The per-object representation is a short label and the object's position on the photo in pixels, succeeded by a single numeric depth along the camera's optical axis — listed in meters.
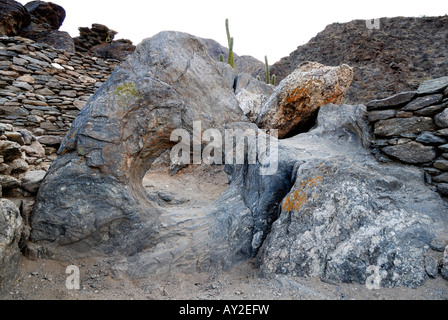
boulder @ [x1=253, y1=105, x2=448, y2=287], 2.35
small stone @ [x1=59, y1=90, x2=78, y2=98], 7.45
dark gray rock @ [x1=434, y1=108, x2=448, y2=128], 3.00
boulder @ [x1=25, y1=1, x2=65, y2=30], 10.81
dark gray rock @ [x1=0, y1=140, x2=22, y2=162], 3.02
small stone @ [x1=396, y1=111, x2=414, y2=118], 3.39
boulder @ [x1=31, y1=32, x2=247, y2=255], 2.96
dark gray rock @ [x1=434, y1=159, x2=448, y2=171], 2.94
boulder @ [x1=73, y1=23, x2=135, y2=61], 10.30
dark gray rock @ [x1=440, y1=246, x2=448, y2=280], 2.15
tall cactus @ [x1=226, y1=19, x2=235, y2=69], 12.68
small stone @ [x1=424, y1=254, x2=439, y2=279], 2.19
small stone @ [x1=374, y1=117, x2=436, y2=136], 3.23
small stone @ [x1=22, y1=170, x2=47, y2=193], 3.03
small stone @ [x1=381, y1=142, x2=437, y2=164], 3.12
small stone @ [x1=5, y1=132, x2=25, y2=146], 3.38
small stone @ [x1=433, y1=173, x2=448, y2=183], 2.93
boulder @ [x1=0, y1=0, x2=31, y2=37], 7.79
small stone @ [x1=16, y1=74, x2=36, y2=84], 6.92
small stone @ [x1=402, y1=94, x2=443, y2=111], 3.16
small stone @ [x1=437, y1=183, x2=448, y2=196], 2.86
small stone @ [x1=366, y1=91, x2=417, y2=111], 3.44
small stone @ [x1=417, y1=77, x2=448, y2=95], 3.19
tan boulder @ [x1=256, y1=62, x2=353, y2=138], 5.45
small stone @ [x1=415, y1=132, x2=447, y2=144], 3.05
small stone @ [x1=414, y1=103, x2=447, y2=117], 3.12
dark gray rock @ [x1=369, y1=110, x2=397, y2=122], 3.60
